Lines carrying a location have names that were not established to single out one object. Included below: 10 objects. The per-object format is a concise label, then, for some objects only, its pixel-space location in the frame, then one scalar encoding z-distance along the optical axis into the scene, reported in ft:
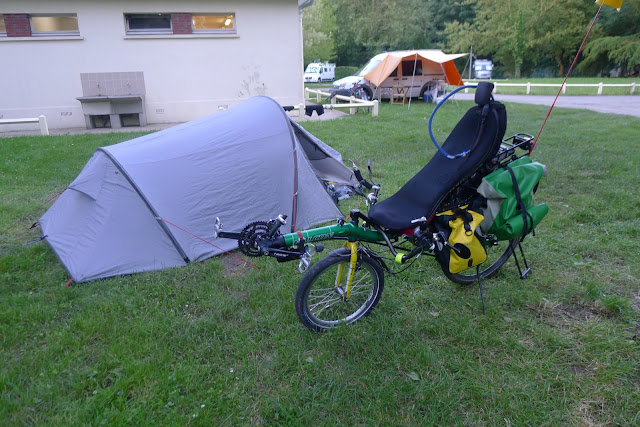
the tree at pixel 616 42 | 88.69
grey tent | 12.73
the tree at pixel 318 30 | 94.71
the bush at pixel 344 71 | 106.93
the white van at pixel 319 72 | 106.32
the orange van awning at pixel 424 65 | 50.78
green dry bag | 9.88
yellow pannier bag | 9.60
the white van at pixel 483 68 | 114.83
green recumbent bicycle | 9.53
